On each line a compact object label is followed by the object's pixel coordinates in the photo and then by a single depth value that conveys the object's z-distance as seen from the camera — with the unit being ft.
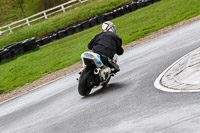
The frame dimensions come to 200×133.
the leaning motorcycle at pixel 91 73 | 59.16
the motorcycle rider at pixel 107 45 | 63.41
